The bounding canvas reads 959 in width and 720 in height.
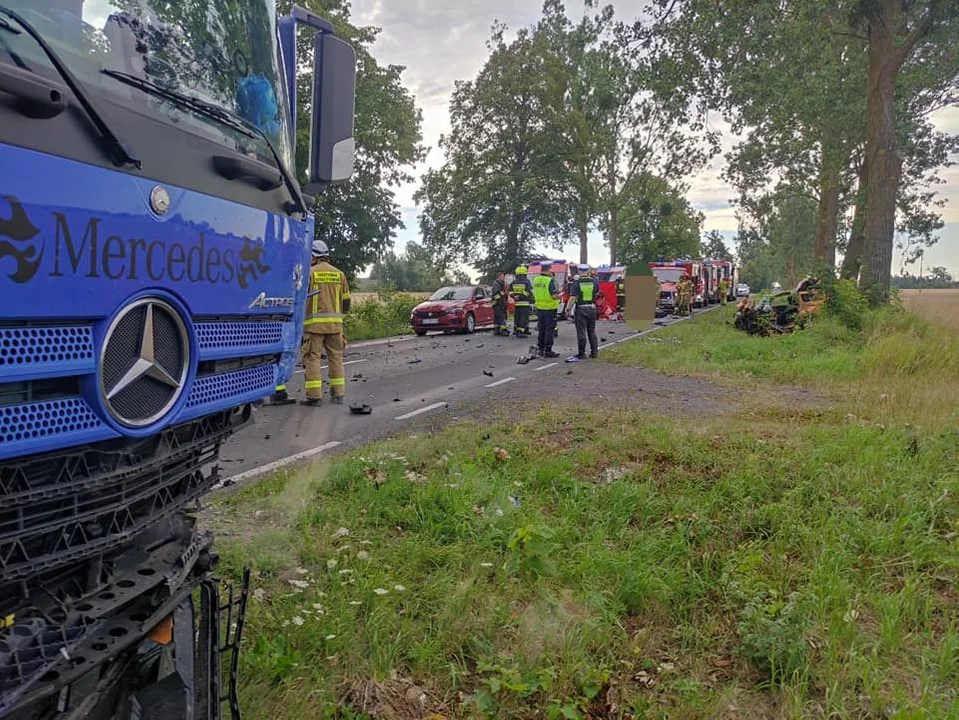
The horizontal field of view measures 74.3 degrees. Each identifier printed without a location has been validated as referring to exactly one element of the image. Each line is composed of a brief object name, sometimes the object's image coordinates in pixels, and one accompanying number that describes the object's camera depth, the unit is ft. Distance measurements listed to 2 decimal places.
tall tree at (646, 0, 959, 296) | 44.86
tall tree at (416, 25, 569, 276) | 111.65
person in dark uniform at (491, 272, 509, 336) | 60.13
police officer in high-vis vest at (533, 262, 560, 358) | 40.93
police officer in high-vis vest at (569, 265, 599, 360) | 40.29
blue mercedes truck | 4.60
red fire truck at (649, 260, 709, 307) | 85.25
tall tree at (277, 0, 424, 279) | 73.67
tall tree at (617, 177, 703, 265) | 137.18
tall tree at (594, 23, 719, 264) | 51.11
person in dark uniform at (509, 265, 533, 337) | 51.72
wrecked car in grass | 50.83
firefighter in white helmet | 25.96
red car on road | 61.21
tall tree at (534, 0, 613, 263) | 114.21
